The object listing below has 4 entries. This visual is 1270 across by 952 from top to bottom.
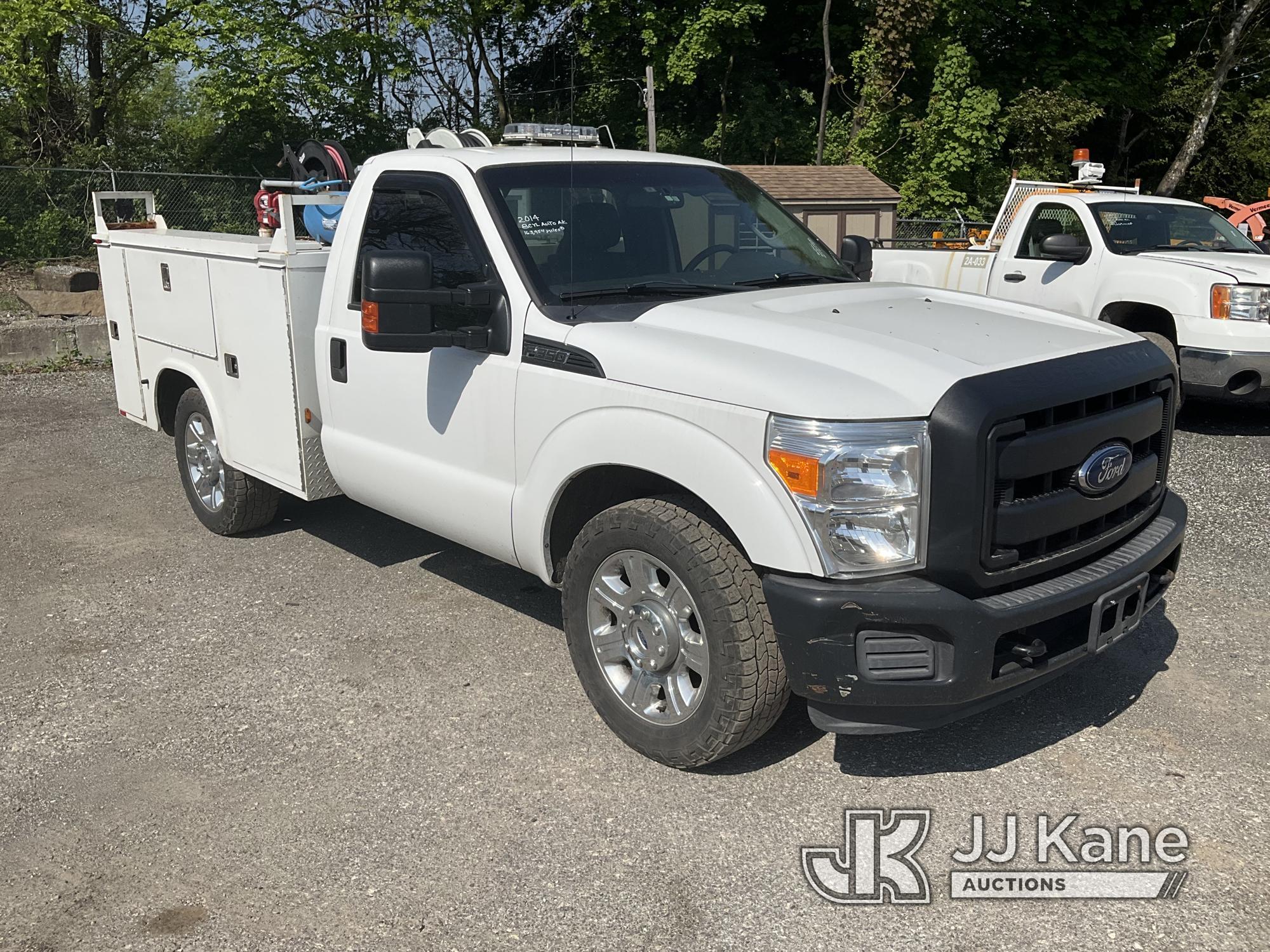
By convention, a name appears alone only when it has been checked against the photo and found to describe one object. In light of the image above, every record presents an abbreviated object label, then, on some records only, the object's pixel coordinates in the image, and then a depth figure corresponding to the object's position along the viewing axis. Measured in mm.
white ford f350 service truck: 3152
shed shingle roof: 19203
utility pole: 12894
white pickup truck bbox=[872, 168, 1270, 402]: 8078
